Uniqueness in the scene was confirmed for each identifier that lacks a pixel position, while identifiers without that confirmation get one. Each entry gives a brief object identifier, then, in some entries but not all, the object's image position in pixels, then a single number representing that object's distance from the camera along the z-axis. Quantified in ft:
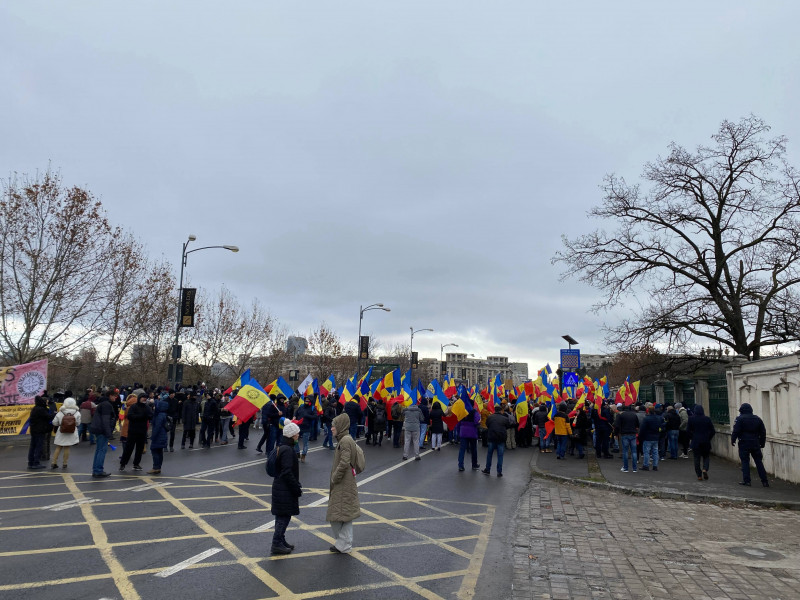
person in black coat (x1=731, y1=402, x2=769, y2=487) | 38.04
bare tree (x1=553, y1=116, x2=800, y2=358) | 68.90
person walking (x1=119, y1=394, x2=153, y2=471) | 38.86
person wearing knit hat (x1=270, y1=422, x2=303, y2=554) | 20.97
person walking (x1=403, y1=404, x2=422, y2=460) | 50.72
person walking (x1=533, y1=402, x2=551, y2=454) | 59.26
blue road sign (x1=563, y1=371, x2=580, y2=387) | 97.49
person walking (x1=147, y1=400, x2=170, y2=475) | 39.27
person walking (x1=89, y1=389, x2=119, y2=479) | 36.73
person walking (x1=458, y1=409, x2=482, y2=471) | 45.14
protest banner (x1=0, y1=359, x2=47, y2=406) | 49.70
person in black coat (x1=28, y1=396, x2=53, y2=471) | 39.88
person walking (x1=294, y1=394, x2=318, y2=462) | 49.52
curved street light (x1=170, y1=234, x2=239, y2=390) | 73.56
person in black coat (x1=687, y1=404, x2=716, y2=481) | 41.04
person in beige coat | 21.47
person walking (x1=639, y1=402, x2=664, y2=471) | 44.60
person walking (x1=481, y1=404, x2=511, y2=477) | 42.57
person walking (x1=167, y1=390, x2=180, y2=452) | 54.08
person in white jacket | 39.63
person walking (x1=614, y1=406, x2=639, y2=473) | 45.06
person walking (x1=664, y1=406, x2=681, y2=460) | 51.70
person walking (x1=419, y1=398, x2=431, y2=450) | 58.43
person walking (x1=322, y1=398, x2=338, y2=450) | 58.18
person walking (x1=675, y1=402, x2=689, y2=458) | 53.52
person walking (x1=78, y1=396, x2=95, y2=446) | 54.24
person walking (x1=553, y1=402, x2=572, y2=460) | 52.95
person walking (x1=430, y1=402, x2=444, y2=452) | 57.77
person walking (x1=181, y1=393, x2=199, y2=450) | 53.62
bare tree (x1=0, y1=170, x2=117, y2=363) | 68.49
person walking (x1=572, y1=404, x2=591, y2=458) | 55.31
